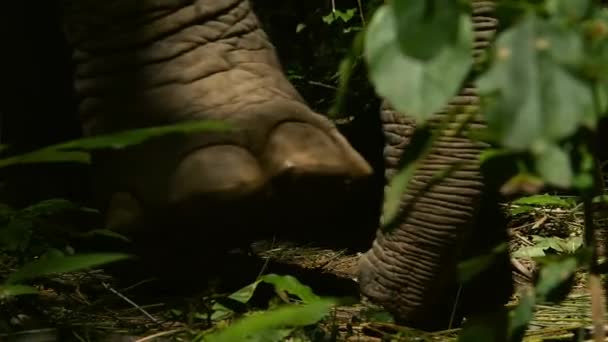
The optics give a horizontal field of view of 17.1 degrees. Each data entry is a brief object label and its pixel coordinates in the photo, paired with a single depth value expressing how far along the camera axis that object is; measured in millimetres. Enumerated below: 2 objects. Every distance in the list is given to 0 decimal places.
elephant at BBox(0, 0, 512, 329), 2176
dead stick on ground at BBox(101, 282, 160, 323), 2198
